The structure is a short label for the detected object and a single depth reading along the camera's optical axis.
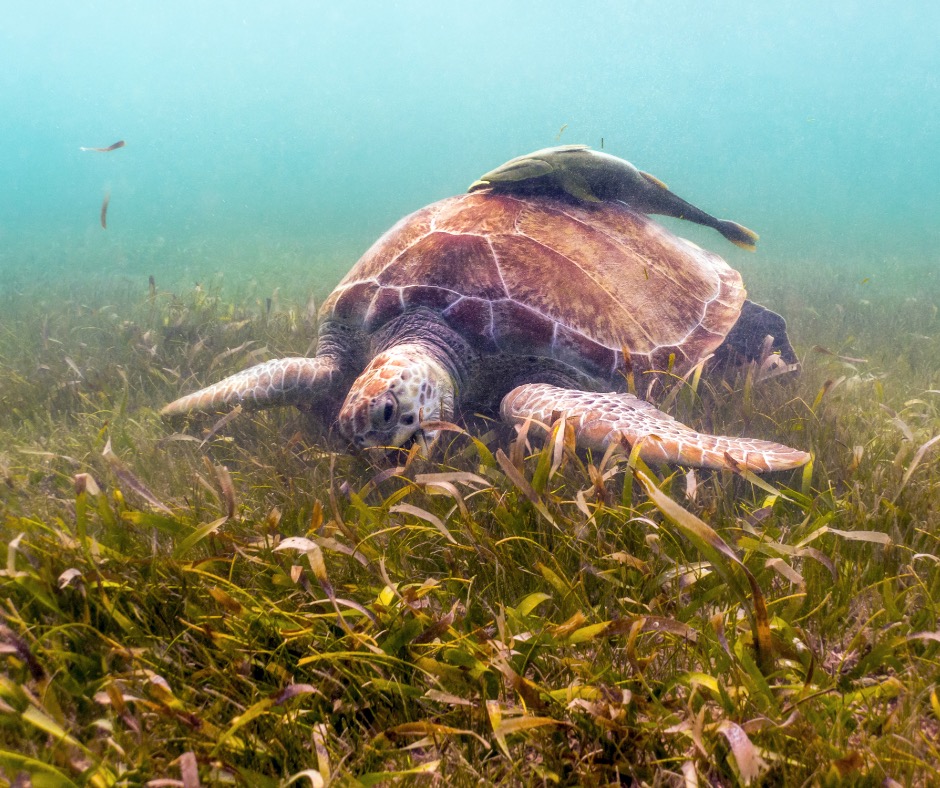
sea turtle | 1.02
